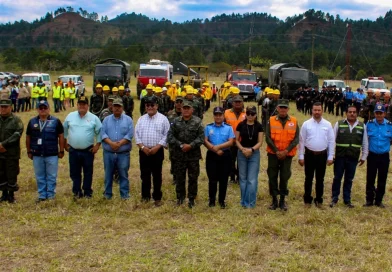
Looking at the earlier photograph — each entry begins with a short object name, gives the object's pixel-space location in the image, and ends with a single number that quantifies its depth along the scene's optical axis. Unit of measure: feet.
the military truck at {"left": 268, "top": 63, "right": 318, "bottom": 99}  100.73
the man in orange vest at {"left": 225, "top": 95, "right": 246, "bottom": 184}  25.85
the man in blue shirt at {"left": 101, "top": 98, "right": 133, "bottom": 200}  23.75
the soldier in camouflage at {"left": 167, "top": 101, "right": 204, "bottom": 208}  22.68
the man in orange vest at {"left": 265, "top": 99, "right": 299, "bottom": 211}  22.48
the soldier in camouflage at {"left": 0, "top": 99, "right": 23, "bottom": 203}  23.32
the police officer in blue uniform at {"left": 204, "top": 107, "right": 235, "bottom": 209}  22.89
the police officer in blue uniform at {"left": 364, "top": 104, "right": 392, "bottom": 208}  23.76
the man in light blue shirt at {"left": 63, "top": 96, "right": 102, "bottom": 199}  23.61
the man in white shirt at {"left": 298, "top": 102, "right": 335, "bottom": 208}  22.90
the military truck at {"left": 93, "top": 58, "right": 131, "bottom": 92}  95.35
